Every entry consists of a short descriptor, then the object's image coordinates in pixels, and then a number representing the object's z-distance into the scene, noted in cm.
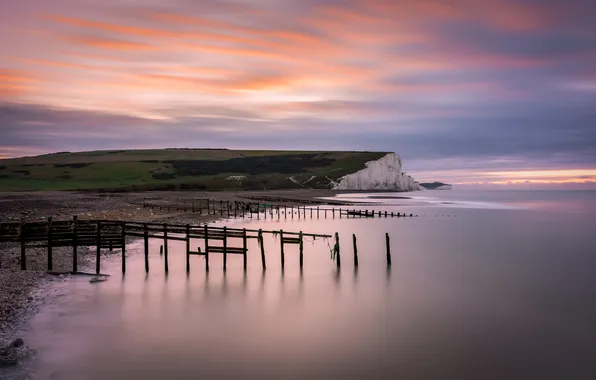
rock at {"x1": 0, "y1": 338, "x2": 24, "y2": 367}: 1315
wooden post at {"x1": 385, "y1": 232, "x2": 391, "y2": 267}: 3254
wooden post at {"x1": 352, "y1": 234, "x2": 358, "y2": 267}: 3188
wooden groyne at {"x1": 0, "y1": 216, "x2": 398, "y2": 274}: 2448
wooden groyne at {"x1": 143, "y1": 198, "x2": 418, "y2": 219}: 6726
